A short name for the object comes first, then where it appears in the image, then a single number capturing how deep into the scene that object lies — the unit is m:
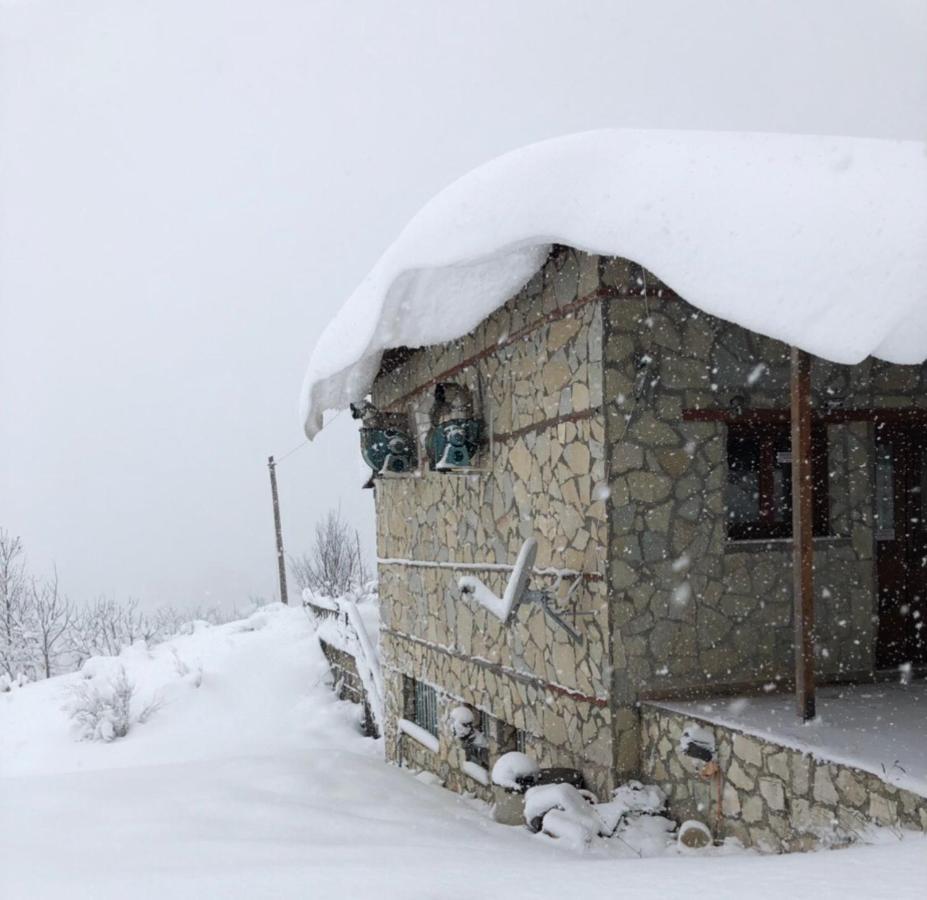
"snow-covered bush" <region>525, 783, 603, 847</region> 6.23
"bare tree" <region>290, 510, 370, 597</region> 37.72
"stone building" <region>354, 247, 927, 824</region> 6.76
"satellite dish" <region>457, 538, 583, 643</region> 6.91
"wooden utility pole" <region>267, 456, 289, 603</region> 29.86
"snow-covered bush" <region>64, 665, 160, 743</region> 16.02
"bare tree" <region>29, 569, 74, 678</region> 39.12
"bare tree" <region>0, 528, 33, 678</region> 37.09
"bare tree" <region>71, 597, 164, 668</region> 42.59
